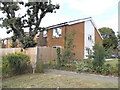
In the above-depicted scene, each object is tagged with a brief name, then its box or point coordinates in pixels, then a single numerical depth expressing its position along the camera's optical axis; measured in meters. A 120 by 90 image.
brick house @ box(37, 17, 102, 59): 13.85
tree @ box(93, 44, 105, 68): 6.47
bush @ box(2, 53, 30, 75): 6.95
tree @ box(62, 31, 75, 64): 8.13
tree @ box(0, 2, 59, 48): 11.58
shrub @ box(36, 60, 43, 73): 7.65
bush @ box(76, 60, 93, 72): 6.68
